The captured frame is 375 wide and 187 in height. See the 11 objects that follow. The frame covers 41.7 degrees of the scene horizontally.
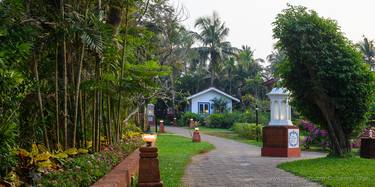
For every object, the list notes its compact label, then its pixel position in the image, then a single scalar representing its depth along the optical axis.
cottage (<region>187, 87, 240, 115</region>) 54.72
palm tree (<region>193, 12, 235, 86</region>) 57.97
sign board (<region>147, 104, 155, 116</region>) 40.65
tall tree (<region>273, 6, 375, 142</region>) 14.05
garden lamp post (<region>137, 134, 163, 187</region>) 7.61
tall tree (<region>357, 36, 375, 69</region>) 67.38
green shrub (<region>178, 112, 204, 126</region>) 49.03
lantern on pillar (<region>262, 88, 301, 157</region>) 17.28
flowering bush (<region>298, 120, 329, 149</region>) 22.19
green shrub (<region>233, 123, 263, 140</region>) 30.19
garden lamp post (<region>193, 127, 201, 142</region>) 25.45
